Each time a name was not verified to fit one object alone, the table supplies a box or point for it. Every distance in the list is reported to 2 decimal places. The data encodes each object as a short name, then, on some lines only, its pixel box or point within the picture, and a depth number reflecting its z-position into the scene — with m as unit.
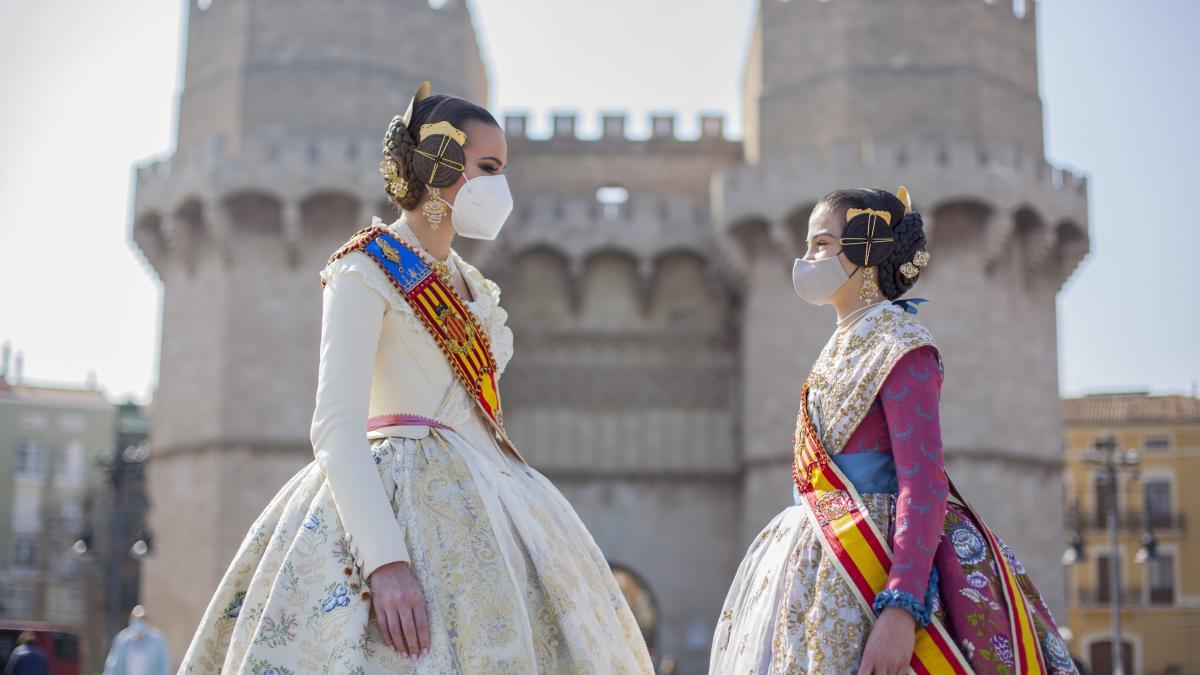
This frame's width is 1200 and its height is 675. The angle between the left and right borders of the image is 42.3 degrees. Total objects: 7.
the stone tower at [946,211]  19.66
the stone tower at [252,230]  19.72
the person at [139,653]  11.01
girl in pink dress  3.43
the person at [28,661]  11.55
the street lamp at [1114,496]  17.34
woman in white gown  3.24
